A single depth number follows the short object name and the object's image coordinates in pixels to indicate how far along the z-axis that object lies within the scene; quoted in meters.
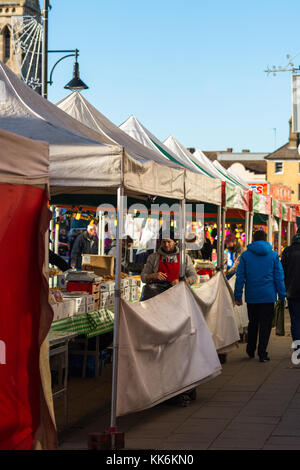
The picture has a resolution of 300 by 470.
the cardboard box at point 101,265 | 11.33
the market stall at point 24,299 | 5.50
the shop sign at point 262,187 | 25.93
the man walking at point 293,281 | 12.12
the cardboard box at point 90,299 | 8.75
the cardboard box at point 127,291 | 10.17
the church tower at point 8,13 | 70.50
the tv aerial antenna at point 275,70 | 48.24
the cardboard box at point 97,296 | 9.18
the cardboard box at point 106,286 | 9.81
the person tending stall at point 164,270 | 9.64
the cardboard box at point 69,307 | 8.11
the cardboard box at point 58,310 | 7.76
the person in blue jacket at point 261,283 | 11.98
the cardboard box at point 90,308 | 8.76
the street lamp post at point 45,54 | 17.96
